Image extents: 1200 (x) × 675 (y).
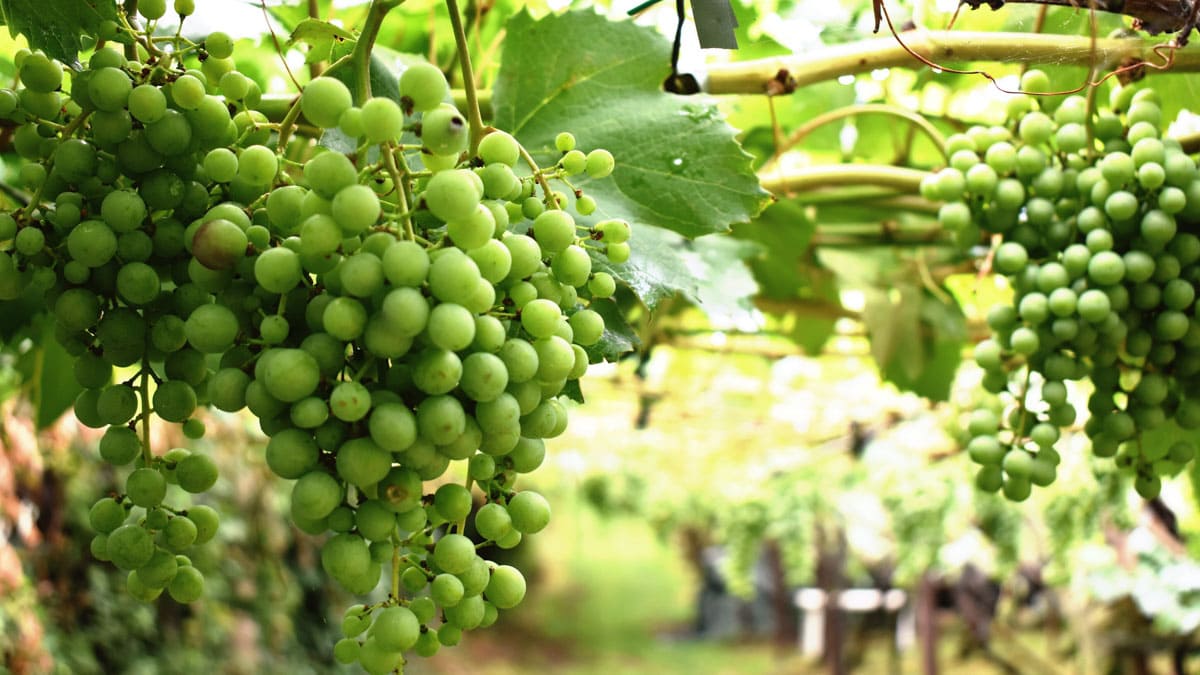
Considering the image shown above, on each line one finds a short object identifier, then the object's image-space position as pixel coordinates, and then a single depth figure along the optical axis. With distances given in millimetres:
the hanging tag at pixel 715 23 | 503
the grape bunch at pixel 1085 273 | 649
